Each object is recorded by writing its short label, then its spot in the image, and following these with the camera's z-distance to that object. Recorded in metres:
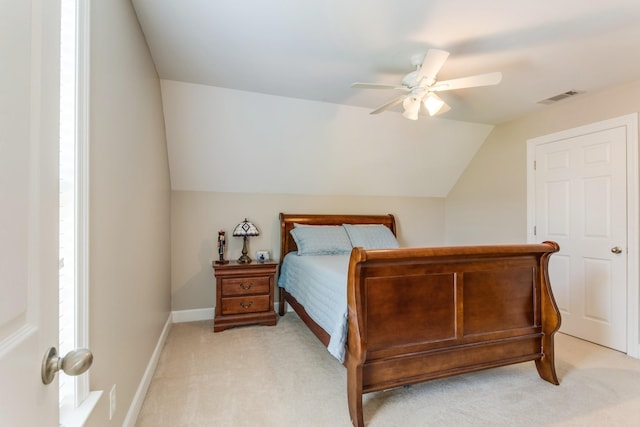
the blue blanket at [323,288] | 1.88
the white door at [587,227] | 2.84
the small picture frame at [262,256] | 3.65
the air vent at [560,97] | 2.96
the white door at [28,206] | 0.47
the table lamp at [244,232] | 3.47
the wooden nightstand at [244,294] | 3.21
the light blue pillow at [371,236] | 3.79
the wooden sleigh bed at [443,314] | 1.78
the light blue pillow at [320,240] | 3.53
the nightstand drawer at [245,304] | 3.24
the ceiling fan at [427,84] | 2.03
